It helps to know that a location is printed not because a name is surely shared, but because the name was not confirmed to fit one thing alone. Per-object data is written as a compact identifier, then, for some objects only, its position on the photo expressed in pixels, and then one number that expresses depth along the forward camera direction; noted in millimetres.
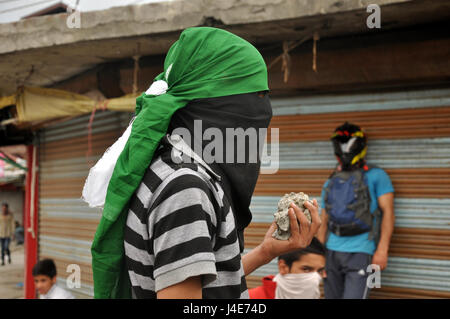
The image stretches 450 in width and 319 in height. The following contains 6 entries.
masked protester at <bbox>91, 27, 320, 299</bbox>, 1201
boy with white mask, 4020
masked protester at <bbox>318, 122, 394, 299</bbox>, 4414
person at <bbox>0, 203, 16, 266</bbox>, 15229
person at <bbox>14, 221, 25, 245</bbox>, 21366
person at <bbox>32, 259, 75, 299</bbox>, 4746
